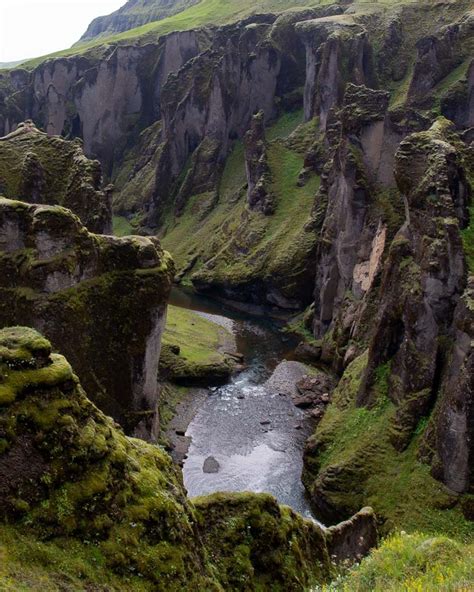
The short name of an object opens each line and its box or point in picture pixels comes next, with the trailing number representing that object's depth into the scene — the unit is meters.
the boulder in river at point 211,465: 46.25
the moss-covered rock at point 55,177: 59.56
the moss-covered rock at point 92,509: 12.94
